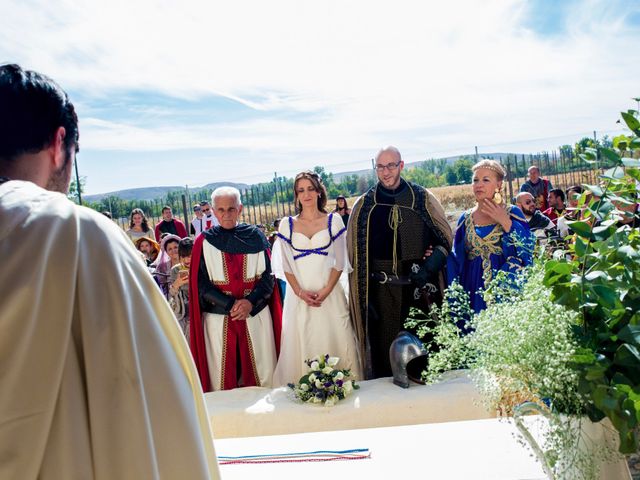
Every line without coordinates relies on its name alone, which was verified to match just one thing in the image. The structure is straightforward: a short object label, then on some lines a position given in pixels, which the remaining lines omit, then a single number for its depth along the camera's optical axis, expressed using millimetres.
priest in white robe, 1071
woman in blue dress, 4238
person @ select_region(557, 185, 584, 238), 6416
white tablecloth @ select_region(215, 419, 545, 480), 1784
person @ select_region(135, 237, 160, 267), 7508
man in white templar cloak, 4719
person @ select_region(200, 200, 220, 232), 10562
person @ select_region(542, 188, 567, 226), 8242
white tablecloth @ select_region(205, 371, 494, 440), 3289
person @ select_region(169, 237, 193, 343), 5086
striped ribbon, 1924
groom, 4734
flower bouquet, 3502
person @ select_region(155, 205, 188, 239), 10648
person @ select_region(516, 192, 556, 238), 6391
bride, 4715
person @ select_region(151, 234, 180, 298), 5841
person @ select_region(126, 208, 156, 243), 9625
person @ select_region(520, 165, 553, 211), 9016
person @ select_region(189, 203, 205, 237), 10953
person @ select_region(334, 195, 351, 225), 9780
